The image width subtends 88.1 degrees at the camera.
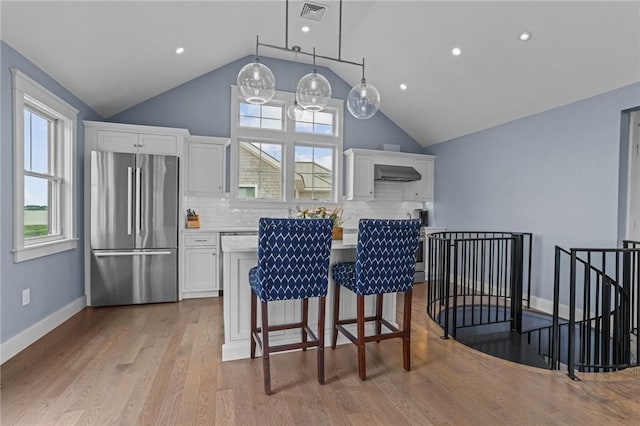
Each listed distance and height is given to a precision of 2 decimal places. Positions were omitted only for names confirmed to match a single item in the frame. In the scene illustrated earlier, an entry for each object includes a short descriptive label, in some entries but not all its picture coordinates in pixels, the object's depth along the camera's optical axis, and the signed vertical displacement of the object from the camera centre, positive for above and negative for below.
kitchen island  2.65 -0.82
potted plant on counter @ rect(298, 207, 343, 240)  2.87 -0.09
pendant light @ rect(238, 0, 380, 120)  2.45 +0.92
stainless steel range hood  5.65 +0.62
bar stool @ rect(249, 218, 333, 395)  2.19 -0.39
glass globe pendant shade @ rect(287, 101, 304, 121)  3.20 +0.95
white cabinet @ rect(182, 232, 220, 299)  4.40 -0.79
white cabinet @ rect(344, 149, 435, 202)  5.68 +0.67
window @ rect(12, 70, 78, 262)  2.71 +0.34
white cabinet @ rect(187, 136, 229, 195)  4.77 +0.62
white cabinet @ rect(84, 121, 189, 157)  4.08 +0.88
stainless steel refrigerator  3.93 -0.26
